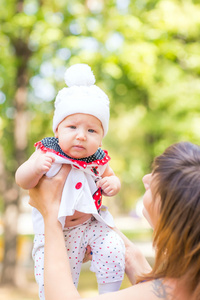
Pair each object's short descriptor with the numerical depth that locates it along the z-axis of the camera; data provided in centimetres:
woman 146
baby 199
